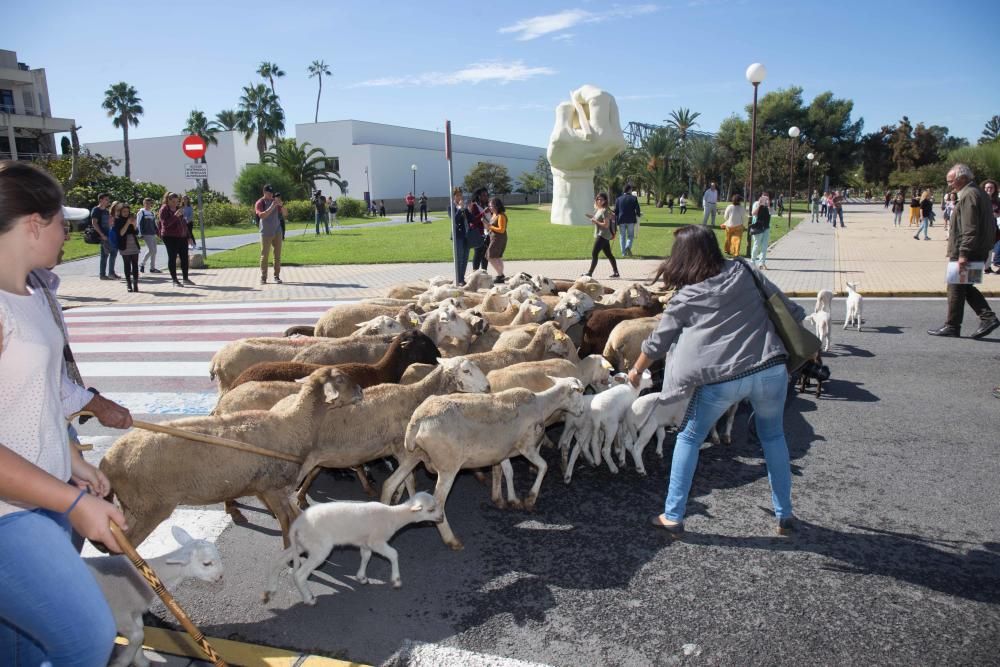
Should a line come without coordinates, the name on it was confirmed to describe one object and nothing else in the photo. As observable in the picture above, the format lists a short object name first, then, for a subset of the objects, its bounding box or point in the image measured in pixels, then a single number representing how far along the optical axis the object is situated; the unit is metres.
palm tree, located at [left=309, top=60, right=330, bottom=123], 104.56
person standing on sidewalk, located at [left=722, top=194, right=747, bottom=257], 19.16
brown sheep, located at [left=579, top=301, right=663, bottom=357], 8.30
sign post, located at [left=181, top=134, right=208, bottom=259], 19.09
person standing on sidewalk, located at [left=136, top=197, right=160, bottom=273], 17.91
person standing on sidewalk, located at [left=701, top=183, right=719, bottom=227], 30.20
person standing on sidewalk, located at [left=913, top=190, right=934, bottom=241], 30.31
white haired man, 9.67
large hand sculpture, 37.44
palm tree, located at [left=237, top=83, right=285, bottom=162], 77.06
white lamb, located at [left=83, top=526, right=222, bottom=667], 3.43
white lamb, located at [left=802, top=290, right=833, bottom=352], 9.68
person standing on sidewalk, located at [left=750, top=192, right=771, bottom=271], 19.19
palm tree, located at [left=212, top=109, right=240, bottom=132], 84.54
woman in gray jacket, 4.46
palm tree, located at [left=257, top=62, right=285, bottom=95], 84.94
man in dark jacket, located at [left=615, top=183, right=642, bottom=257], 20.89
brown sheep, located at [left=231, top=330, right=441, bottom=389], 5.95
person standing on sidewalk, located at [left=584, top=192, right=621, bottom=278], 16.67
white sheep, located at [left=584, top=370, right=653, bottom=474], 5.98
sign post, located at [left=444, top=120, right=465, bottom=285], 13.97
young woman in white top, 2.12
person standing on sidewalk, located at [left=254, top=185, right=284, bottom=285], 16.42
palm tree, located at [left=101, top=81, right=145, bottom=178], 74.88
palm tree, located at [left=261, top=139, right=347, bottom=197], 56.38
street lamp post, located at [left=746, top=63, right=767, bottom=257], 20.33
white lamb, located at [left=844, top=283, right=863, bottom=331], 11.44
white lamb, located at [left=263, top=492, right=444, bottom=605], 4.08
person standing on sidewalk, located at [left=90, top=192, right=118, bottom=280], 17.59
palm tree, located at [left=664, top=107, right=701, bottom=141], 84.94
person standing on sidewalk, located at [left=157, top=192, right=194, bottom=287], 16.34
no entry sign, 19.12
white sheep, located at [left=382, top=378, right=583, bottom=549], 4.82
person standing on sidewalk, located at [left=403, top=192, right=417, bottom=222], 49.47
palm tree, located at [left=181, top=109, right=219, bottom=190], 78.25
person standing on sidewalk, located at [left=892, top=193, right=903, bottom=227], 40.38
